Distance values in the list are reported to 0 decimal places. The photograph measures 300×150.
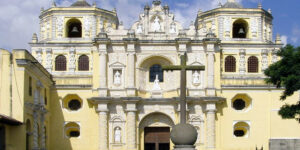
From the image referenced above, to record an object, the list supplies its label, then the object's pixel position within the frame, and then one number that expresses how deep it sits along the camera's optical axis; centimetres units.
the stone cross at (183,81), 2464
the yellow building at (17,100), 3278
